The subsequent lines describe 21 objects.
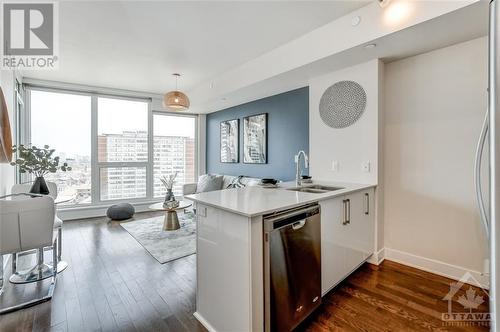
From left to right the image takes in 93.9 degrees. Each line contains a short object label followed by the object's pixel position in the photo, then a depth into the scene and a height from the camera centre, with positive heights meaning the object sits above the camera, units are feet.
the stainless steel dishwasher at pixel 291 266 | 4.64 -2.23
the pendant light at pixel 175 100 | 12.18 +3.38
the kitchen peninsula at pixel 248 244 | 4.47 -1.89
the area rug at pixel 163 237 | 9.83 -3.65
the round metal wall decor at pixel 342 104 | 8.97 +2.46
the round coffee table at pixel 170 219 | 12.82 -3.05
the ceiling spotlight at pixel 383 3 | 6.37 +4.45
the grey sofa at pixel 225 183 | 14.51 -1.24
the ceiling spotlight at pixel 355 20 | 7.35 +4.58
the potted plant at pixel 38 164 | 7.60 +0.02
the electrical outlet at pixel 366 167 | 8.75 -0.09
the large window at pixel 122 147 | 16.70 +1.27
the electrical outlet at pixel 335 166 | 9.74 -0.06
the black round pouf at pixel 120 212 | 15.06 -3.07
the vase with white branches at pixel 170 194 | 13.39 -1.70
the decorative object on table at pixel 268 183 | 8.39 -0.69
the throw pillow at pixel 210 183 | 16.30 -1.32
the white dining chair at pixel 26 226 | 6.37 -1.77
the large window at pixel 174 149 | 18.97 +1.36
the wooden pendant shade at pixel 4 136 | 7.14 +0.94
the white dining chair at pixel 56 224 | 8.48 -2.15
